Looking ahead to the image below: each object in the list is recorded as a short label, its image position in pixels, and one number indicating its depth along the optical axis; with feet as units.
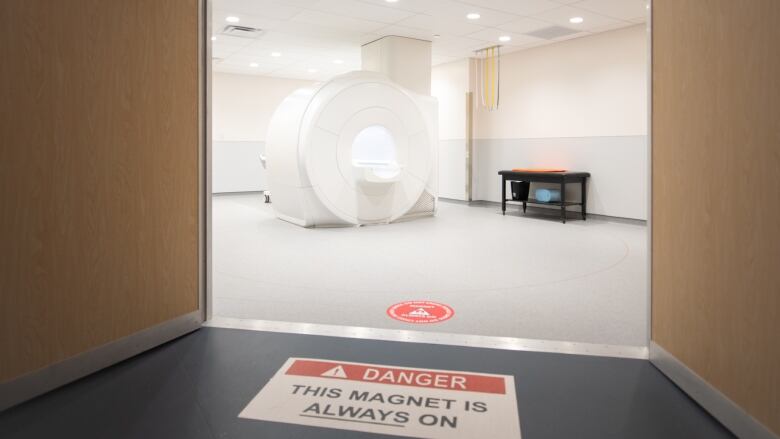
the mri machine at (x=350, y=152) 19.99
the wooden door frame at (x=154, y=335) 5.91
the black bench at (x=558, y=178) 22.94
